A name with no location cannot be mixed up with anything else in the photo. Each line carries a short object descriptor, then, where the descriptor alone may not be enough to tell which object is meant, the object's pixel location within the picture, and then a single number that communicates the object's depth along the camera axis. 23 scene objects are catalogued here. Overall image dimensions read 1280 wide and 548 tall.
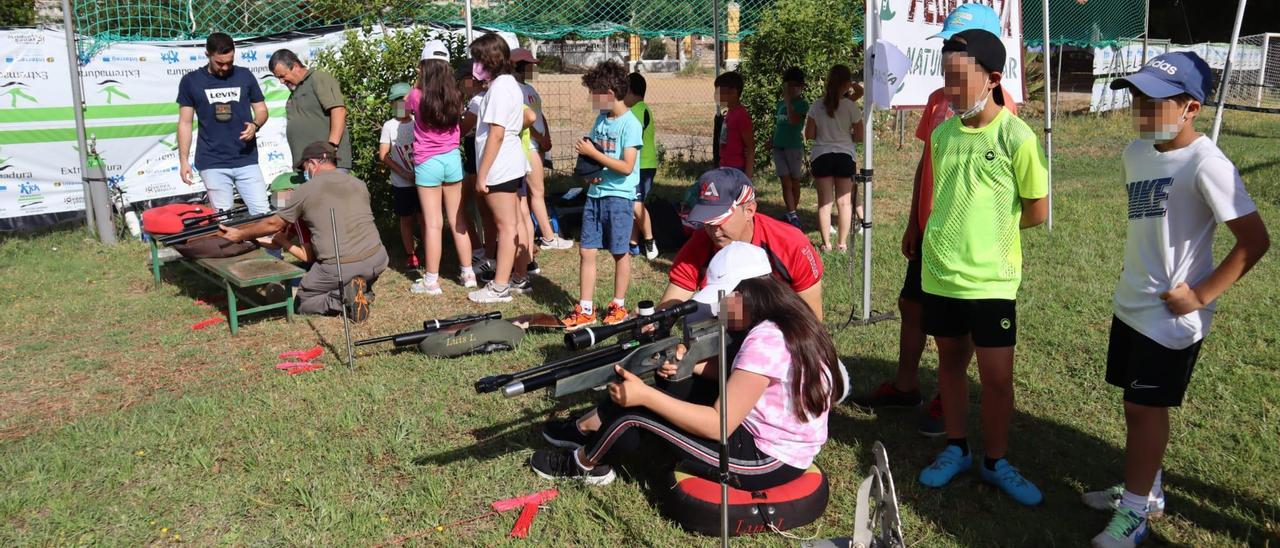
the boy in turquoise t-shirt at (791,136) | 8.49
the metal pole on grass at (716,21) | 9.17
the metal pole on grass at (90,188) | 8.32
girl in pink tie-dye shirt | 3.11
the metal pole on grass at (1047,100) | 8.10
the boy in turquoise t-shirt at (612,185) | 5.89
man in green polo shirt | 7.41
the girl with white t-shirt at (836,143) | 7.92
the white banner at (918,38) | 5.39
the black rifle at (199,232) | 6.70
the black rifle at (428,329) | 5.47
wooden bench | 6.09
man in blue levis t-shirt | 7.25
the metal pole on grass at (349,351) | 5.12
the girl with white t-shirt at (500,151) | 6.25
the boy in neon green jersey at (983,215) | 3.36
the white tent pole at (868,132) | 5.33
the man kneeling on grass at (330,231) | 6.26
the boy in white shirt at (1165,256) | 2.96
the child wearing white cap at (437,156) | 6.67
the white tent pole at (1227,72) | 6.65
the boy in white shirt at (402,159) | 7.43
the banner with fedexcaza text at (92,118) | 8.47
